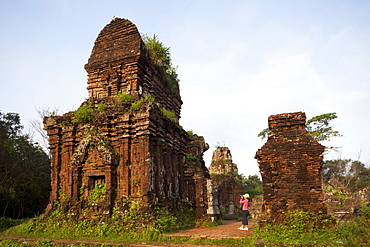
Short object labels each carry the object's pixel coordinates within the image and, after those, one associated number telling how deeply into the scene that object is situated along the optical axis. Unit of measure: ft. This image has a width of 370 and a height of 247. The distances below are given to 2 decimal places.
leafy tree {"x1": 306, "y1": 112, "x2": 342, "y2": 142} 76.74
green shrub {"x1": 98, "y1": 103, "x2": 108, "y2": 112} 37.05
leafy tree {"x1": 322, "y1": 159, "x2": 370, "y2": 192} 120.47
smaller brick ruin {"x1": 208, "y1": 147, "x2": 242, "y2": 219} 72.28
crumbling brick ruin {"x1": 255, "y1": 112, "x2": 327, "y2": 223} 24.85
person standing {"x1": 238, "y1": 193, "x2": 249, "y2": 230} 33.85
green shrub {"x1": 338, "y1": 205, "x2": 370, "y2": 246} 19.71
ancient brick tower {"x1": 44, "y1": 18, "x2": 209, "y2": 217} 33.76
